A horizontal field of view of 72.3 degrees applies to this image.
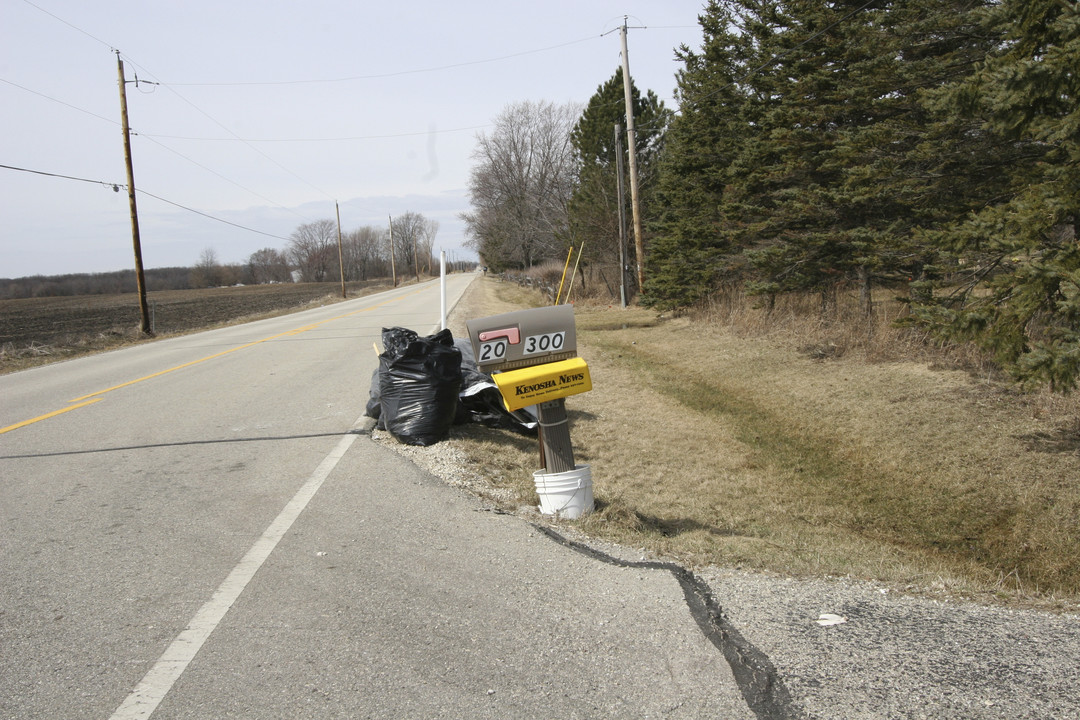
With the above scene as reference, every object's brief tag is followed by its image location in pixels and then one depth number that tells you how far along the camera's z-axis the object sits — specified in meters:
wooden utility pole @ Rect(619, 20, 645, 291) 25.47
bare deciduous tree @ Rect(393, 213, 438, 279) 155.62
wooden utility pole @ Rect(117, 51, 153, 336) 23.80
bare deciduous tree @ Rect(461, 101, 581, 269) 63.59
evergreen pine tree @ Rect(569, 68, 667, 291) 32.50
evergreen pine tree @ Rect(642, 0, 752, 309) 20.84
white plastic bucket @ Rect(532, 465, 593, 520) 5.11
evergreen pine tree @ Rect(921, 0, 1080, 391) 6.45
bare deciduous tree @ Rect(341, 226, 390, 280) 155.59
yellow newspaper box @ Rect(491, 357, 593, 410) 4.80
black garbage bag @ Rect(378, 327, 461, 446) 7.19
